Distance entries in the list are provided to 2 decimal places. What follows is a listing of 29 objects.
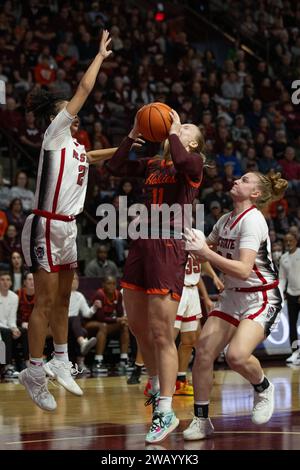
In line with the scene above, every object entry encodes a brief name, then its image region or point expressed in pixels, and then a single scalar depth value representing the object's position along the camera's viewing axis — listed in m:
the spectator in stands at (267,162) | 18.70
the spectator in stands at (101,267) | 14.73
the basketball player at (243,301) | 6.79
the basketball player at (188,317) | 11.00
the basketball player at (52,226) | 7.47
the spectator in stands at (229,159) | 18.20
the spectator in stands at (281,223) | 17.39
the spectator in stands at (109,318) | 13.79
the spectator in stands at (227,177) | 17.50
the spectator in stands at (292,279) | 14.80
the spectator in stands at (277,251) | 15.55
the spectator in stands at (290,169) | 18.78
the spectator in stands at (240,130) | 19.50
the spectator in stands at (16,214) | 14.40
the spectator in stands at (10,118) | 15.93
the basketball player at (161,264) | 6.59
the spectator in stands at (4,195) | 14.73
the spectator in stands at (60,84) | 17.00
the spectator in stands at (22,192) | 14.90
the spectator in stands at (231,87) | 20.62
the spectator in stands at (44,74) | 17.23
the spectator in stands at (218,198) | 16.53
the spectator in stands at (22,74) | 16.88
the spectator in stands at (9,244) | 14.09
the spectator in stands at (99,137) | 16.06
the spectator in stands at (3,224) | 14.30
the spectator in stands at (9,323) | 12.45
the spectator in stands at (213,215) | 16.00
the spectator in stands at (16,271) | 13.54
